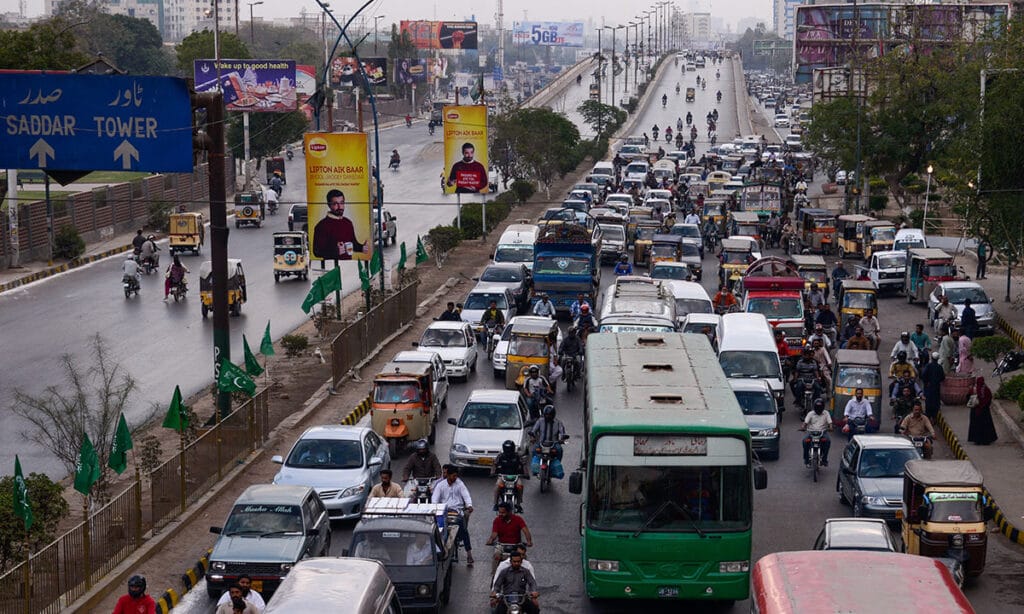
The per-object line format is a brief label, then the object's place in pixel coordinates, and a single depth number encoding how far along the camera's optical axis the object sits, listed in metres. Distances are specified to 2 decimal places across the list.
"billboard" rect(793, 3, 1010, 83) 127.06
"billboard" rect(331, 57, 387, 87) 122.31
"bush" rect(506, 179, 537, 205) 77.25
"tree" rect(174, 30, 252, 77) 91.19
